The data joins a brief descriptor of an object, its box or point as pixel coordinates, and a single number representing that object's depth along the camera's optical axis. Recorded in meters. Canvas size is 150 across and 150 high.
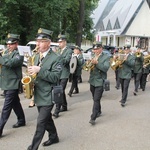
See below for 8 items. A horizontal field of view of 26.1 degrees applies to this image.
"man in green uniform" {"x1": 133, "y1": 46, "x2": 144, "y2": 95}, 11.95
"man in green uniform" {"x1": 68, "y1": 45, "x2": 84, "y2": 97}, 10.77
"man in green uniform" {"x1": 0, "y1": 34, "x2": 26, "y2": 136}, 6.14
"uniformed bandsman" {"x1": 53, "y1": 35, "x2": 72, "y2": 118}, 8.03
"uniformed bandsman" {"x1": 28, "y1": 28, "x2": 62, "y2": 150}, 4.88
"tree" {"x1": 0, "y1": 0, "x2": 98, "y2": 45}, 22.89
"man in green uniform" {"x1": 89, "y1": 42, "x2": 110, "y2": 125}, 7.11
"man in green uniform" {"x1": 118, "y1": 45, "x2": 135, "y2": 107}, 9.27
